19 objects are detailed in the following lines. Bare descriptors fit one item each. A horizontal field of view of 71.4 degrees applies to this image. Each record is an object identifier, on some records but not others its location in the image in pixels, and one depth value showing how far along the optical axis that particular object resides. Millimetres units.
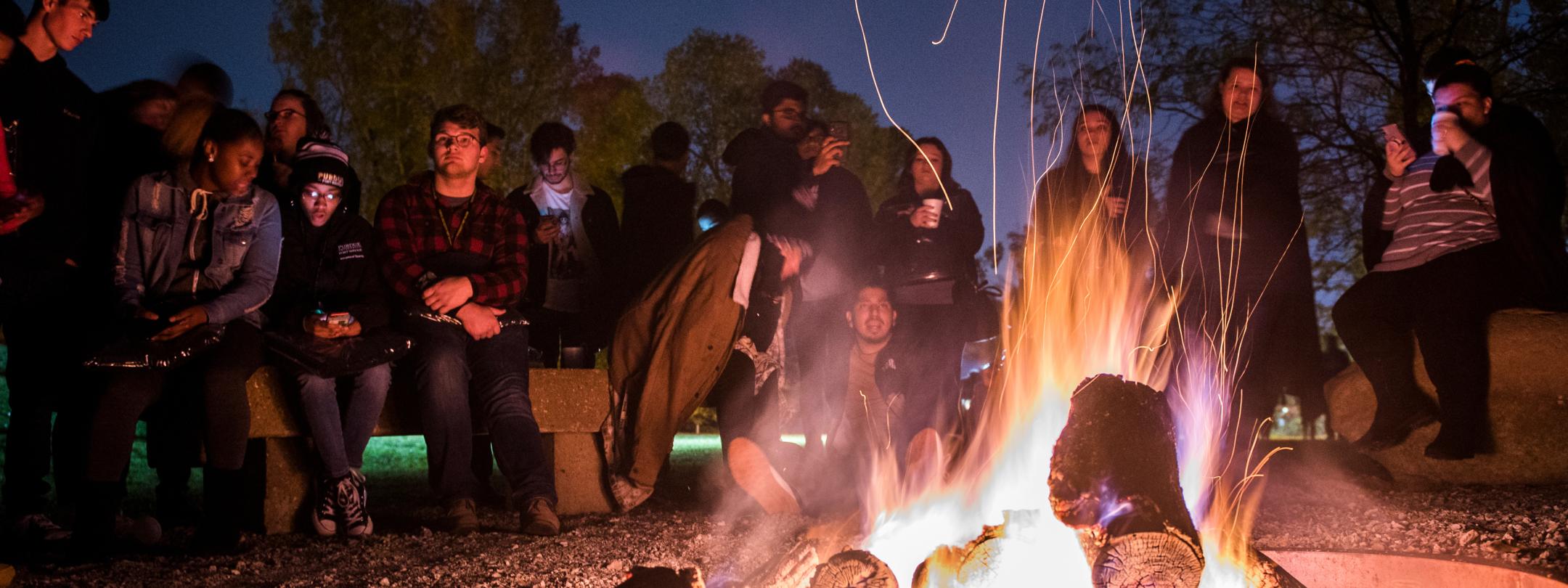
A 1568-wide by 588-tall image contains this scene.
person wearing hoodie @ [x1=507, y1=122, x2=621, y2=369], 6602
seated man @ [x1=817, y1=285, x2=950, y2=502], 6281
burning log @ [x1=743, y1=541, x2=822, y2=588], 3287
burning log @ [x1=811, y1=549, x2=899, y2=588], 3139
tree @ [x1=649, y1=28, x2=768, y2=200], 25781
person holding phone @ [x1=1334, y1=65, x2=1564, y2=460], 5980
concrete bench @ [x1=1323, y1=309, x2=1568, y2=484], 6199
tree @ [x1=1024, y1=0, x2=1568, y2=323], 11461
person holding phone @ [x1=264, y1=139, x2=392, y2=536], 5031
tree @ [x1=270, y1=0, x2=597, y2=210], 18812
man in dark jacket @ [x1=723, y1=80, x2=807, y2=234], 6547
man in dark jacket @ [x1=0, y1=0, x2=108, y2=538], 4719
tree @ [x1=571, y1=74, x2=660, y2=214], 22250
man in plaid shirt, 5215
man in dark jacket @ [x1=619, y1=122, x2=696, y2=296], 6996
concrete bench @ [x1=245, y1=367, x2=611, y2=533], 5203
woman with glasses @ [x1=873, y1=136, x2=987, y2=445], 6375
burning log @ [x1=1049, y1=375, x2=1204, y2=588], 3047
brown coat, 5711
